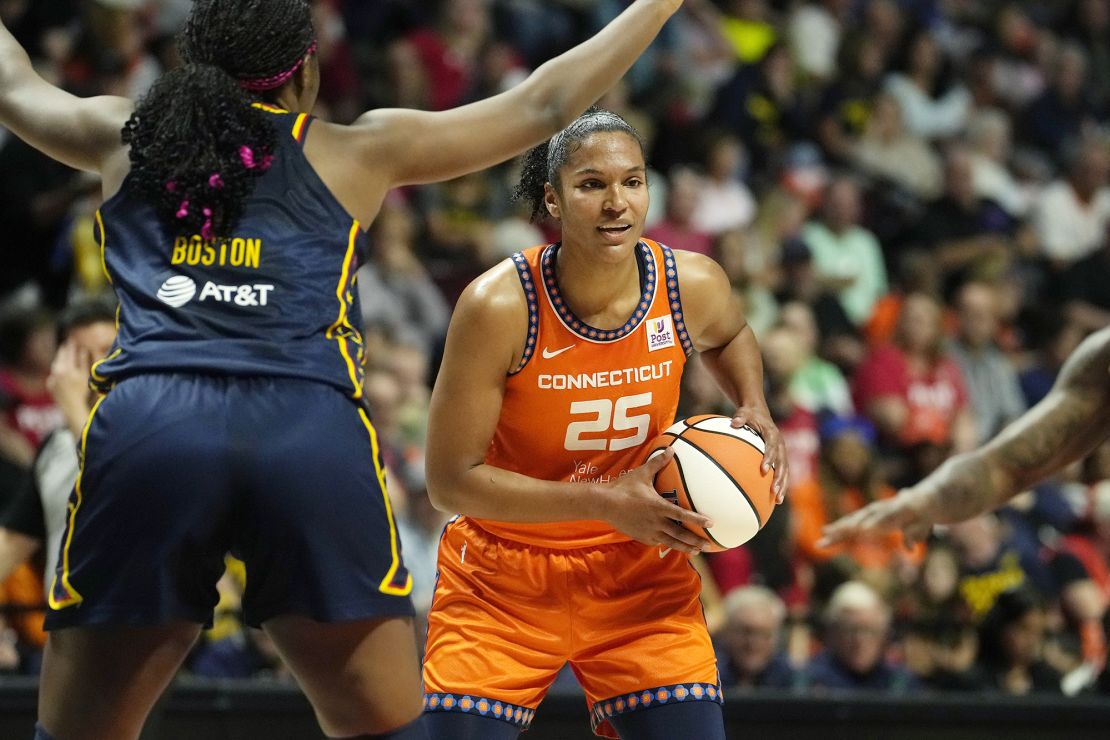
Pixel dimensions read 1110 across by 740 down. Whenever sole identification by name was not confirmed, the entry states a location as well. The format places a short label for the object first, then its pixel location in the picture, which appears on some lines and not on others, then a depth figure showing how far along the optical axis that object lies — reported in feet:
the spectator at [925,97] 78.07
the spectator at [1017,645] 45.55
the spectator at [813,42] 77.66
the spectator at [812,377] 59.62
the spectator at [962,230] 70.44
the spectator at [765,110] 71.82
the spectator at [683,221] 62.18
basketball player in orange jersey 24.30
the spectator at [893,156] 74.84
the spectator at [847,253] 66.95
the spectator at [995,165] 76.43
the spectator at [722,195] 65.92
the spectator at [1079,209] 75.51
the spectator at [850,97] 73.77
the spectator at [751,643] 41.60
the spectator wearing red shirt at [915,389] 59.77
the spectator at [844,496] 51.98
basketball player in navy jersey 17.94
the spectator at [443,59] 62.69
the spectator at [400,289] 55.11
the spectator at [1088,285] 72.23
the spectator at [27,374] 45.50
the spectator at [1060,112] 82.23
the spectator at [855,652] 43.24
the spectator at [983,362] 64.85
